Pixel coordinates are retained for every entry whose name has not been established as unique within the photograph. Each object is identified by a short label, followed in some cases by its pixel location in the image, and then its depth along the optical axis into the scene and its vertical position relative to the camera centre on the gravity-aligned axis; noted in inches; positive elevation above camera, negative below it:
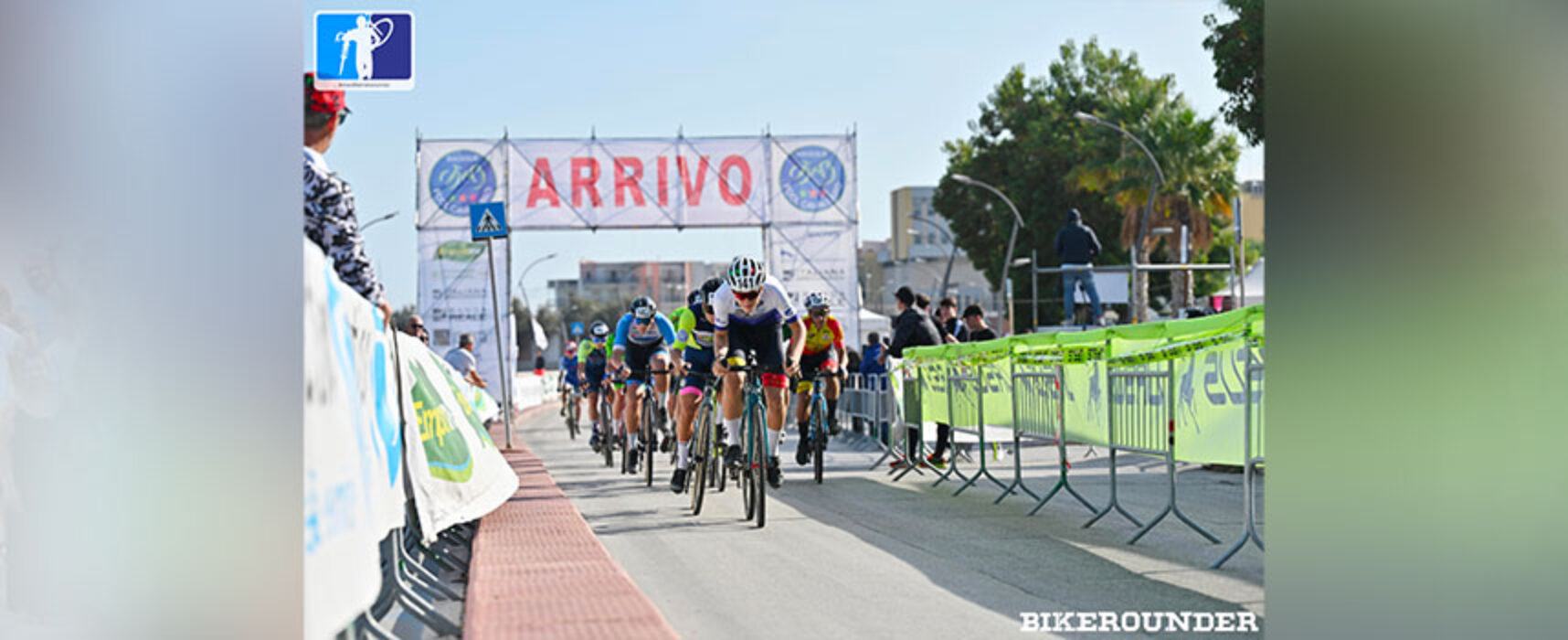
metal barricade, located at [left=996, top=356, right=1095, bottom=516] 459.9 -28.5
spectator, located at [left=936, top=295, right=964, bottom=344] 727.1 -8.0
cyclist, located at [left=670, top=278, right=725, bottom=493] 477.4 -14.2
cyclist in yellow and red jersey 592.1 -16.2
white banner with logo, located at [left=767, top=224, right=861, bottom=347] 1186.6 +31.9
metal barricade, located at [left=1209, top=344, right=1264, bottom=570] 325.4 -25.7
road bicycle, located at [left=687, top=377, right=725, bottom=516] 457.4 -35.8
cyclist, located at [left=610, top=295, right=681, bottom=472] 595.8 -14.7
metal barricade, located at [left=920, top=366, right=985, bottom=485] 551.2 -31.3
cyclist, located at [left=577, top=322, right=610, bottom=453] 735.1 -26.7
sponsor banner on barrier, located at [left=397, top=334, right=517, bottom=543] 270.5 -25.2
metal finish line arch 949.8 +67.4
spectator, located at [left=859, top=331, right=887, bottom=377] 814.5 -25.4
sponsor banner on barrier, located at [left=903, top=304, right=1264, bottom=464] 339.6 -16.2
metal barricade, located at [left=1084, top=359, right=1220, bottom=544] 372.8 -25.5
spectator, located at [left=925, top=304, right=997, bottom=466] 665.6 -9.1
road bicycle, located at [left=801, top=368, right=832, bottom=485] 579.8 -39.8
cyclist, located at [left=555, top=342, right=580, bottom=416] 1020.5 -40.7
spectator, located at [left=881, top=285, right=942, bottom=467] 671.8 -9.3
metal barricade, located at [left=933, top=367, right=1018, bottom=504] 516.7 -33.3
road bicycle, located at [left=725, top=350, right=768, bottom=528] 412.9 -32.9
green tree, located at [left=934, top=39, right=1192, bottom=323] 1777.8 +151.3
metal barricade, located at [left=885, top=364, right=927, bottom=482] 607.2 -39.3
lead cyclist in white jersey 430.3 -8.4
